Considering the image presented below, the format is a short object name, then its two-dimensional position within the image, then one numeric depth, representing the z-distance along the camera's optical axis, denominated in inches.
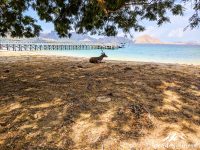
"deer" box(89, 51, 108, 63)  262.2
